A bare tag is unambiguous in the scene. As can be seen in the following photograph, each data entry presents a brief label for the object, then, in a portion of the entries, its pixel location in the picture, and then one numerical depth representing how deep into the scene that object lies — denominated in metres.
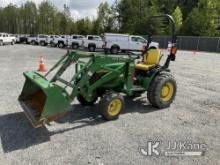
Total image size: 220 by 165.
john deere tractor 3.37
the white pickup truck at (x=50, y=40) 22.67
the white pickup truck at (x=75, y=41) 19.44
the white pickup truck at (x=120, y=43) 16.62
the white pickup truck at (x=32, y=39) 25.78
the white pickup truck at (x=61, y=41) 20.81
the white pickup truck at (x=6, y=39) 23.22
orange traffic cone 8.09
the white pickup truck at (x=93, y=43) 18.06
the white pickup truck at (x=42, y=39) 24.58
